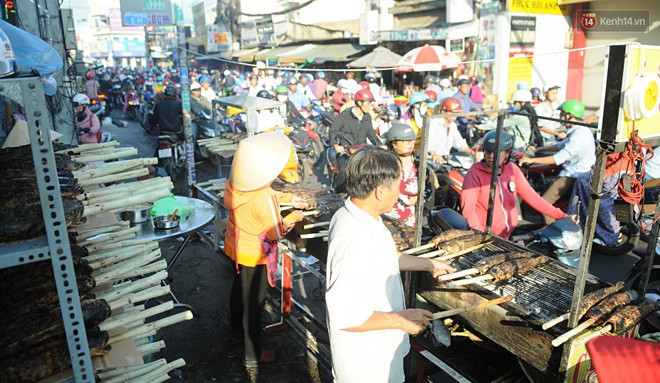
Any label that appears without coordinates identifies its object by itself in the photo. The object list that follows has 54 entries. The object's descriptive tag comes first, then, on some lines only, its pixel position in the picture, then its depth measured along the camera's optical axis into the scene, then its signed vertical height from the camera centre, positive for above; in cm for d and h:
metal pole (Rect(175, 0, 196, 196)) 841 -18
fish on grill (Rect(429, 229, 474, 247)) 351 -113
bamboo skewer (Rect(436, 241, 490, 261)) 327 -117
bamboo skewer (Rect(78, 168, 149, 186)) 256 -49
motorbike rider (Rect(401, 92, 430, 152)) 852 -58
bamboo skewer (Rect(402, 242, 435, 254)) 335 -114
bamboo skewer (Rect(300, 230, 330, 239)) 370 -113
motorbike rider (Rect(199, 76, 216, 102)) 1610 -29
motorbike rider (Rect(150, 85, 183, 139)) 1149 -78
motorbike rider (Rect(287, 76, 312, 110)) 1577 -62
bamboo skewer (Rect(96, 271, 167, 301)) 217 -89
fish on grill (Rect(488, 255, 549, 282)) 294 -115
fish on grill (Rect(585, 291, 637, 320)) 249 -117
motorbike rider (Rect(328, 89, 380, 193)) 814 -81
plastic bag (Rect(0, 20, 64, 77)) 385 +26
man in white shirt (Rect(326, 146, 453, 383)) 227 -94
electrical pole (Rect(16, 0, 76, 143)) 830 +83
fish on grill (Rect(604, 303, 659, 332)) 243 -119
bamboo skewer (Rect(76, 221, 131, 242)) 258 -78
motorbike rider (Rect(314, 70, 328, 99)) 1926 -40
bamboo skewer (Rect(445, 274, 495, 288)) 279 -112
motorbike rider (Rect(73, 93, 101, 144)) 1020 -78
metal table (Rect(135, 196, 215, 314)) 467 -138
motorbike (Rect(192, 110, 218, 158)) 1305 -118
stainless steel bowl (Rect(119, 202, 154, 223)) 498 -131
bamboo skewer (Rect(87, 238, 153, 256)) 255 -82
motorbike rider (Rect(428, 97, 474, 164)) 796 -96
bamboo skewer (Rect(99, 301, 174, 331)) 205 -97
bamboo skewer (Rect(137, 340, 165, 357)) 222 -116
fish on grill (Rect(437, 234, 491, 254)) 338 -114
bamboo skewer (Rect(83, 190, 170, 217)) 210 -51
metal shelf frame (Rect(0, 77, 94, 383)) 161 -53
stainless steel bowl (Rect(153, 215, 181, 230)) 481 -132
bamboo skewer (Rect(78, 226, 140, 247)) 265 -82
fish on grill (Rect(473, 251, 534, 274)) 299 -113
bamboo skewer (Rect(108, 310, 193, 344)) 208 -102
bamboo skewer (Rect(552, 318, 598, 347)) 227 -117
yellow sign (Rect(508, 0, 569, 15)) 1592 +211
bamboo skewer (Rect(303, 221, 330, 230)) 407 -118
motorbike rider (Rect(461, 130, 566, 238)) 441 -105
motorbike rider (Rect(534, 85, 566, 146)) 1016 -80
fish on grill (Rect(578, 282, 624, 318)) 252 -116
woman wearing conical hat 388 -115
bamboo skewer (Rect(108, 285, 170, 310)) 213 -92
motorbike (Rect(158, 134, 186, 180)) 1073 -156
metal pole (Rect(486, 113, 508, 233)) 382 -80
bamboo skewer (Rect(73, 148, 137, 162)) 298 -43
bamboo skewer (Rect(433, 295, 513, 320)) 263 -119
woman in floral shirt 488 -93
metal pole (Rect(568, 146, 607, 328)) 212 -70
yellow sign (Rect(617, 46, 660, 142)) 198 -9
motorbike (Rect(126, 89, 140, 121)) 2177 -99
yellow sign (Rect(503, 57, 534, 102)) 1662 +3
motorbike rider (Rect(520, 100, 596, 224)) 673 -118
